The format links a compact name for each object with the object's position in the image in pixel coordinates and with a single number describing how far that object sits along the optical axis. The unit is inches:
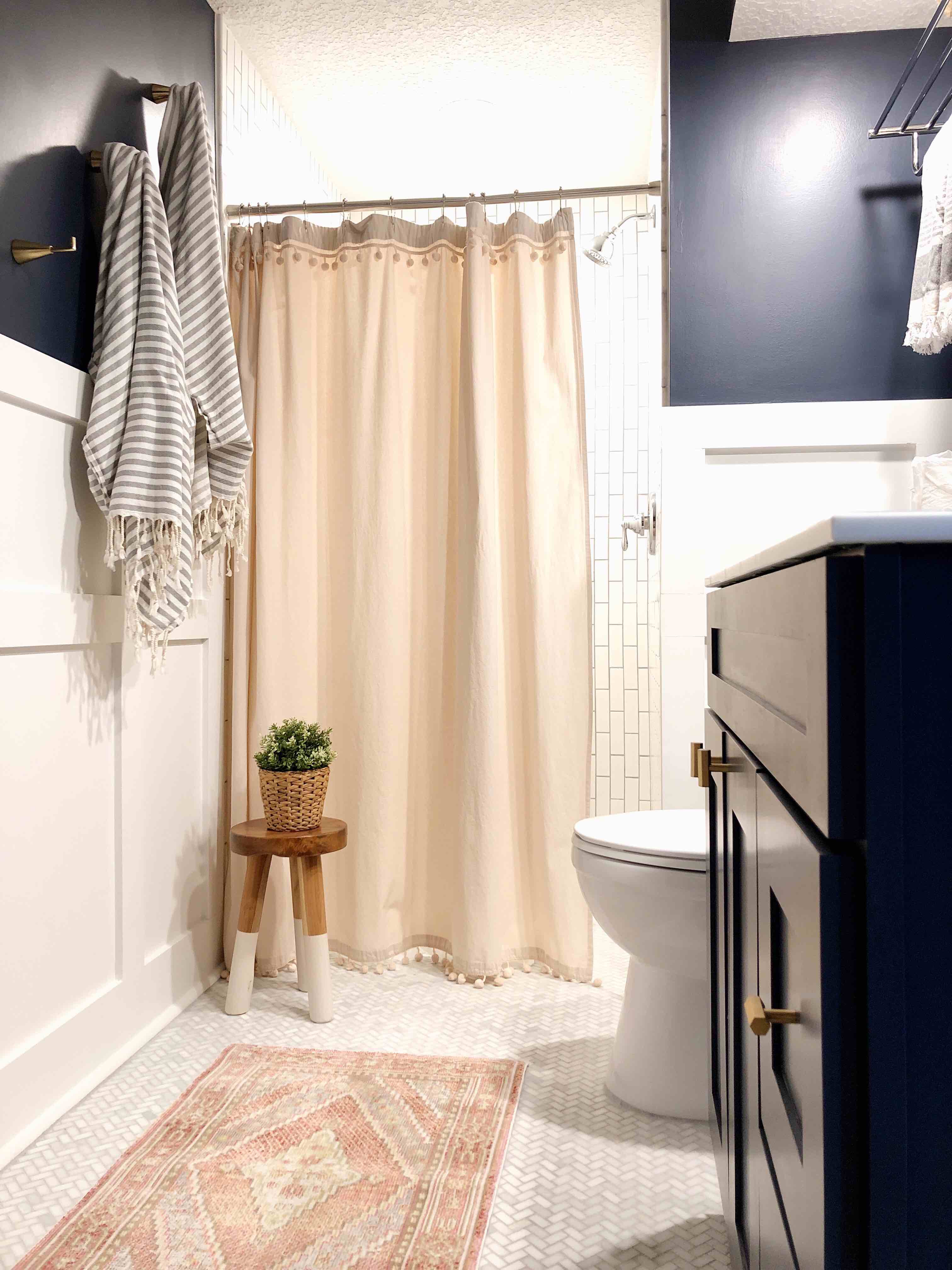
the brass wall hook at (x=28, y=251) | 59.2
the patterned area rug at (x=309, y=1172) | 48.9
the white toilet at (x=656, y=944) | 58.9
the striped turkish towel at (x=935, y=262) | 63.4
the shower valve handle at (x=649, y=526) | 92.4
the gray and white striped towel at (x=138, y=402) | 66.3
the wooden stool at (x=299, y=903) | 77.4
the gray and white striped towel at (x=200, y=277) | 74.4
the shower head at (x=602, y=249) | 86.3
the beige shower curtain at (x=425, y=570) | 86.7
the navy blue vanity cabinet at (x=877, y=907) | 18.0
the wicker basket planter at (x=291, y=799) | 78.4
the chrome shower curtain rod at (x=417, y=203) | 87.0
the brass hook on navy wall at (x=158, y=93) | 76.3
